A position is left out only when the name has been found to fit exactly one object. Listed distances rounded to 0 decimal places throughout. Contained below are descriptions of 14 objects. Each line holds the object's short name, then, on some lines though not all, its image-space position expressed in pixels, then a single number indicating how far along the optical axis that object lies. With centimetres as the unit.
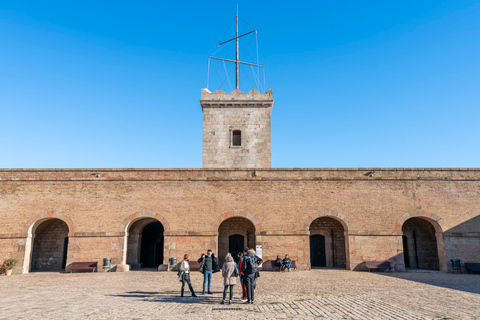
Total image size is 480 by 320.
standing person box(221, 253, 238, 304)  917
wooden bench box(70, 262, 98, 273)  1664
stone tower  2423
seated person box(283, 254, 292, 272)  1681
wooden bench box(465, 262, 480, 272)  1653
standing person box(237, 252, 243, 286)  922
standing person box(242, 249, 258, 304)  884
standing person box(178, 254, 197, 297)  1005
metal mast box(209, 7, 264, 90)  2725
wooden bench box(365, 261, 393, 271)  1691
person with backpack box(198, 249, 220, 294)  1022
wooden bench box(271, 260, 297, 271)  1694
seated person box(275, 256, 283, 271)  1675
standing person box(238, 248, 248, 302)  915
